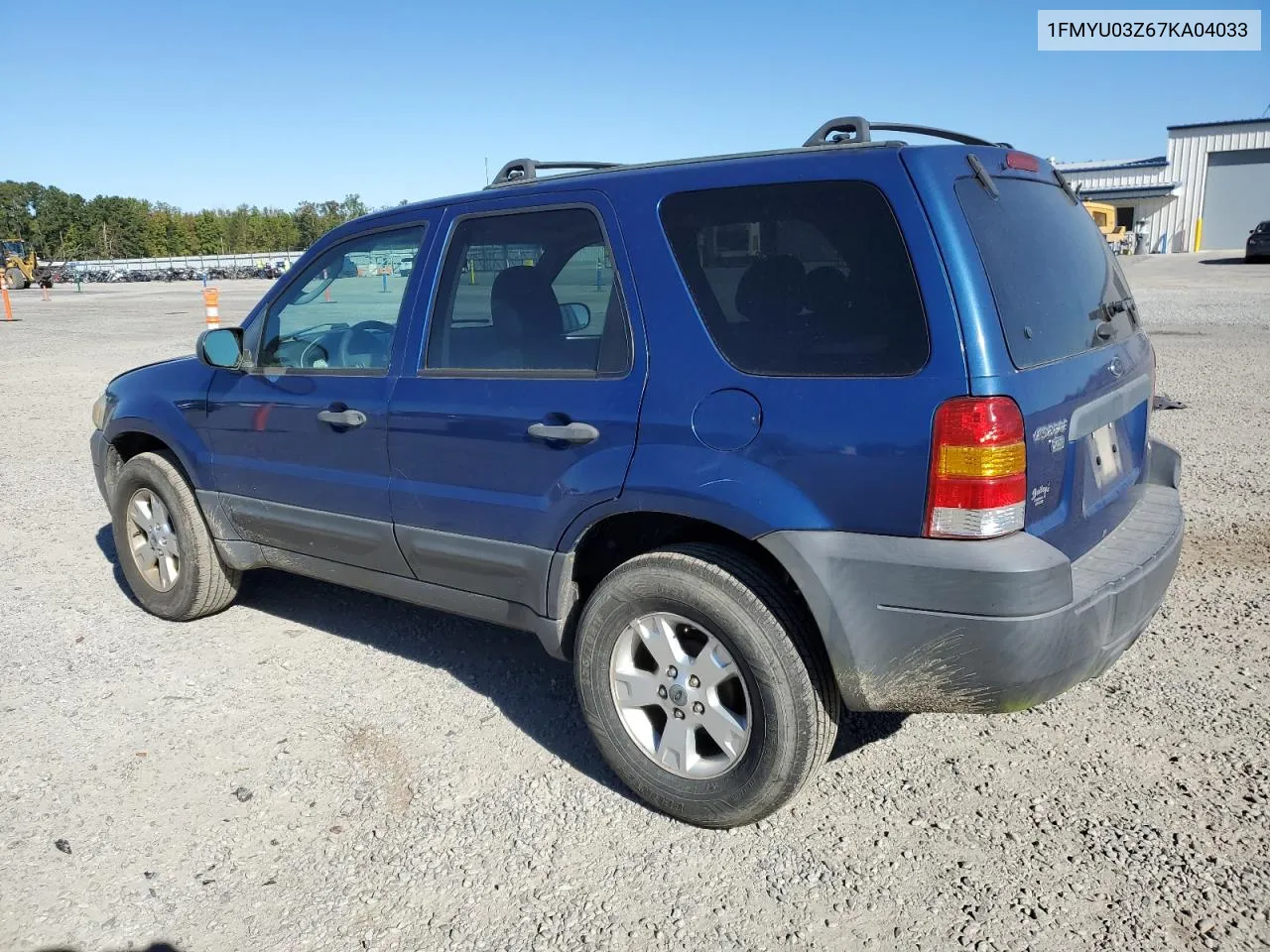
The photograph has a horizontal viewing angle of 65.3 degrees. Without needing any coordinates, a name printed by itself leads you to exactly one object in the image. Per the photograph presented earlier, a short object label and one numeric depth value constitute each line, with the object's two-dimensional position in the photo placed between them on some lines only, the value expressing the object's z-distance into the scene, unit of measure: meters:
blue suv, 2.53
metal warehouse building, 51.34
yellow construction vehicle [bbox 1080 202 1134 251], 38.23
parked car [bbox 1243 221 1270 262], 35.31
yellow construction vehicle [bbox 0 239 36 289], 53.88
